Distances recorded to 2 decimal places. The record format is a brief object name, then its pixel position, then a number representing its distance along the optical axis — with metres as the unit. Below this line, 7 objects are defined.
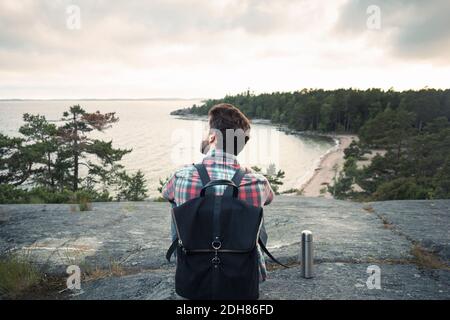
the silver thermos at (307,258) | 3.62
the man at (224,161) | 2.67
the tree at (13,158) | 19.84
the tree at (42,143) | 20.82
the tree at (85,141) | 22.62
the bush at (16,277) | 3.51
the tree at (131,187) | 23.48
